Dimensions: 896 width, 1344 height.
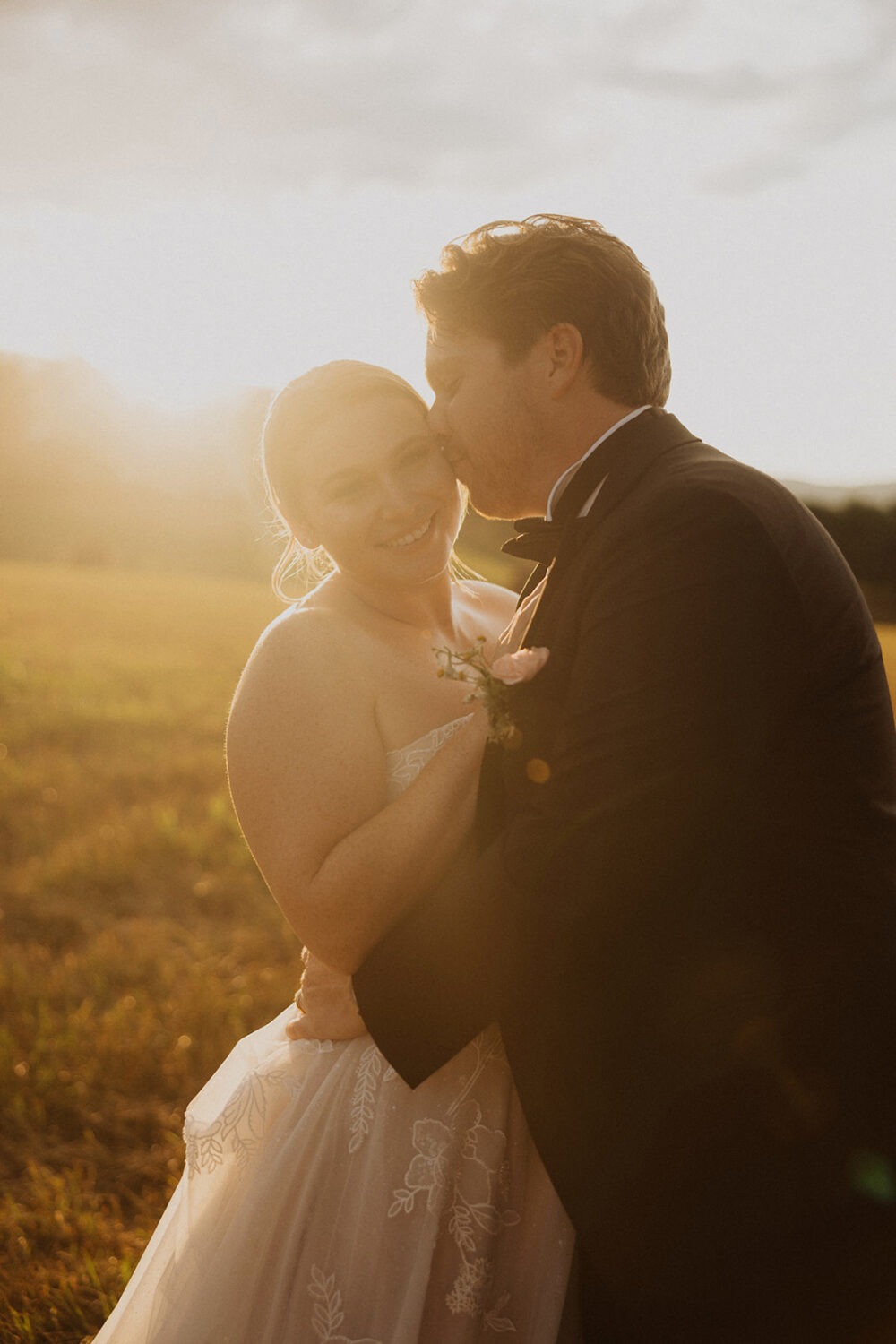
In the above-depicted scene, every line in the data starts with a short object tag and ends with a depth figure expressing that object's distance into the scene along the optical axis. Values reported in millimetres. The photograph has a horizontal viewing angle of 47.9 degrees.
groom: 2076
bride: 2441
